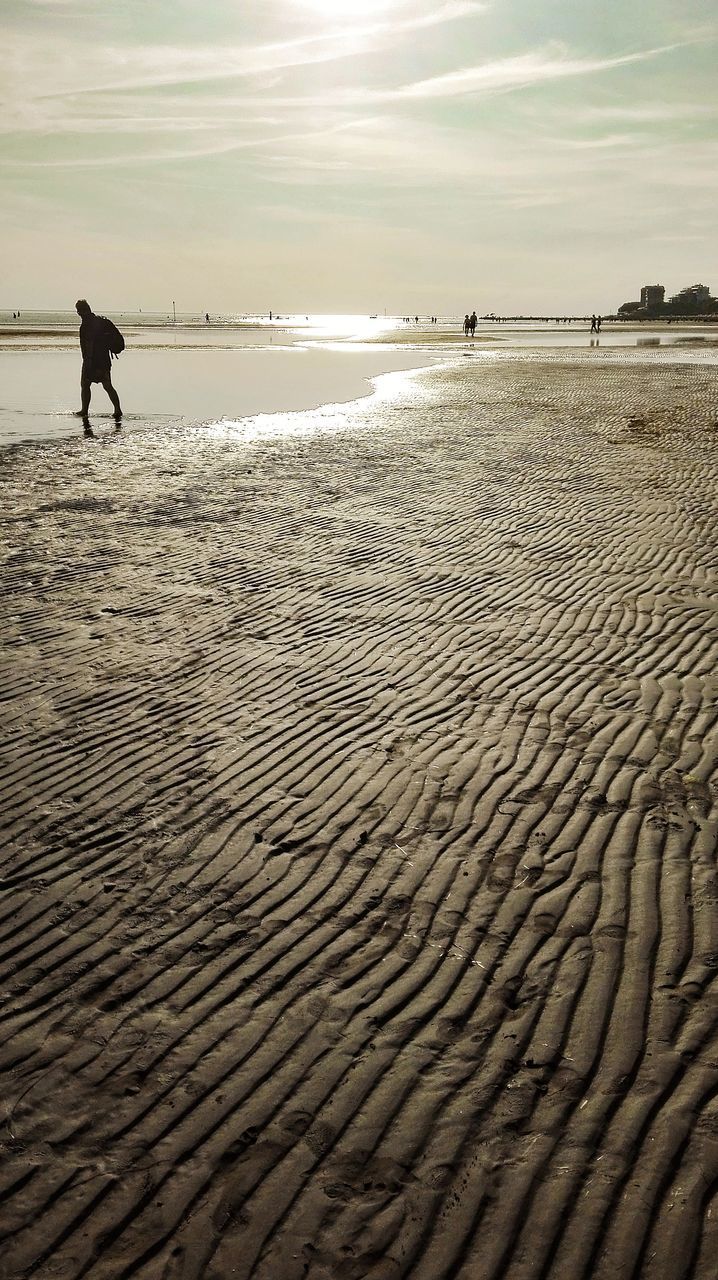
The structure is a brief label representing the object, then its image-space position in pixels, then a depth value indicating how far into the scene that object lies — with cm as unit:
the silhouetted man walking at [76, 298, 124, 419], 1819
